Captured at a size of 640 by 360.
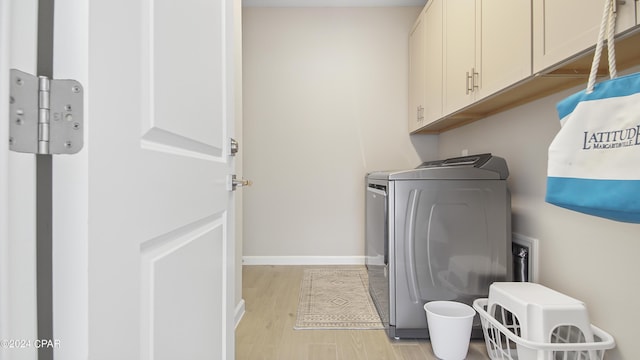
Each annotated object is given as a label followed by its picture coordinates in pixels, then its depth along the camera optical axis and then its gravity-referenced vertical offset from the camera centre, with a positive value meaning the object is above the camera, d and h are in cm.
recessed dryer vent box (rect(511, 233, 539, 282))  166 -42
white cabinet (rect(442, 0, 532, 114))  133 +67
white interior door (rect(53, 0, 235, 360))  40 -1
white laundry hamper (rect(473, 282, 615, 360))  113 -54
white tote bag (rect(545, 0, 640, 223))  71 +8
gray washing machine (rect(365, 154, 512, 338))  169 -31
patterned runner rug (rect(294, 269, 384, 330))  188 -84
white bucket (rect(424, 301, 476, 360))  146 -71
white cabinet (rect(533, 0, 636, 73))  87 +50
